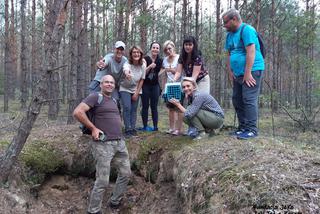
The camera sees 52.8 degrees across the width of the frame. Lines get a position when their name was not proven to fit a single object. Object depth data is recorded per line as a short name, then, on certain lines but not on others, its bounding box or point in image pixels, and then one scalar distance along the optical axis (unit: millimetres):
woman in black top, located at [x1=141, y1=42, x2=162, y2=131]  5988
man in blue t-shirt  4766
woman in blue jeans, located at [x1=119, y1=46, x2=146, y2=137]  5745
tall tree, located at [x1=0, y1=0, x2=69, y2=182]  4520
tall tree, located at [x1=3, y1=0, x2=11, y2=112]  16133
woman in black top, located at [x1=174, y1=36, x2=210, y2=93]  5492
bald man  4488
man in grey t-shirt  5621
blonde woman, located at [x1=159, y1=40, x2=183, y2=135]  5824
